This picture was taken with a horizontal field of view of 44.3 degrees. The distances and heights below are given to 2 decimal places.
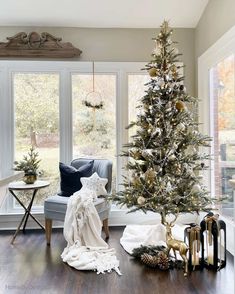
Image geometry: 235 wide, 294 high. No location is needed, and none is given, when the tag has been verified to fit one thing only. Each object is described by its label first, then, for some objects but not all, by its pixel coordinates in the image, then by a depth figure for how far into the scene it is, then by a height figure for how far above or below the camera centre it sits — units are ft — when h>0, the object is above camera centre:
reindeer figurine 8.80 -3.06
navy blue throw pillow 11.87 -1.27
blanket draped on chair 9.79 -2.95
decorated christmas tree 9.62 -0.04
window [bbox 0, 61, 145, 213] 13.48 +1.69
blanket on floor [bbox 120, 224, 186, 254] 10.67 -3.49
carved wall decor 13.00 +4.62
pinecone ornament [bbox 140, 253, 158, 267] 9.18 -3.60
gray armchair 10.90 -2.26
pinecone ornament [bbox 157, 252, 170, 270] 9.07 -3.60
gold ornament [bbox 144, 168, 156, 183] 9.52 -0.89
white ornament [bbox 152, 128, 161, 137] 9.76 +0.54
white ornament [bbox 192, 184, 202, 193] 9.84 -1.37
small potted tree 11.99 -0.78
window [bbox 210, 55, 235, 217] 10.77 +0.88
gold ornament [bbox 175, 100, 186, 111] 9.68 +1.44
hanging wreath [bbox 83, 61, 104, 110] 13.58 +2.49
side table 11.42 -1.56
